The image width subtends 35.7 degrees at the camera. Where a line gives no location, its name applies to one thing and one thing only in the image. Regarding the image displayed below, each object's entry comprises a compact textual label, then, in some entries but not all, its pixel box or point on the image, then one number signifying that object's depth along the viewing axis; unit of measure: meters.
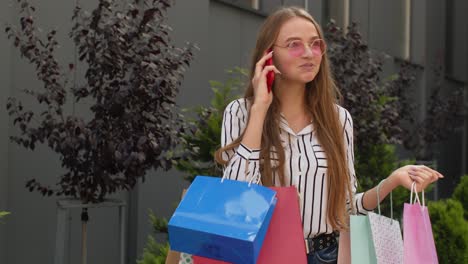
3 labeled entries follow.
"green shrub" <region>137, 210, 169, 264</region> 4.98
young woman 2.55
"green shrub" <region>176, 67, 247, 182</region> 5.90
